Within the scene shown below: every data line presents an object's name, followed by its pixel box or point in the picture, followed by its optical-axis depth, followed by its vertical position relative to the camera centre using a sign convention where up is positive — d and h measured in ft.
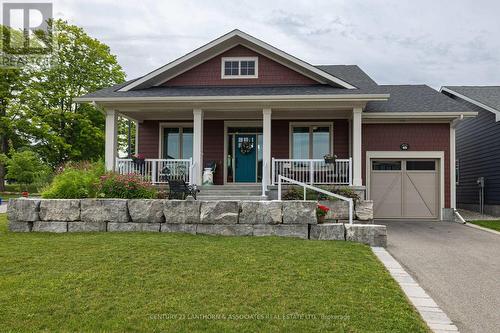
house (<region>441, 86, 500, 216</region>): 45.88 +3.22
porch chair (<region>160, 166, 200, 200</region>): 29.45 -1.47
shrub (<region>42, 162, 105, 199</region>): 27.50 -1.15
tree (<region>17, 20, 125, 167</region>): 74.23 +14.90
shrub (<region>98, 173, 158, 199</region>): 27.58 -1.28
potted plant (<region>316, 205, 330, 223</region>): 25.16 -2.69
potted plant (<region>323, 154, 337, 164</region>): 33.76 +1.22
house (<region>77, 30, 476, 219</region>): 35.12 +5.20
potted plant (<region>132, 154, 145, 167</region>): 35.12 +0.92
